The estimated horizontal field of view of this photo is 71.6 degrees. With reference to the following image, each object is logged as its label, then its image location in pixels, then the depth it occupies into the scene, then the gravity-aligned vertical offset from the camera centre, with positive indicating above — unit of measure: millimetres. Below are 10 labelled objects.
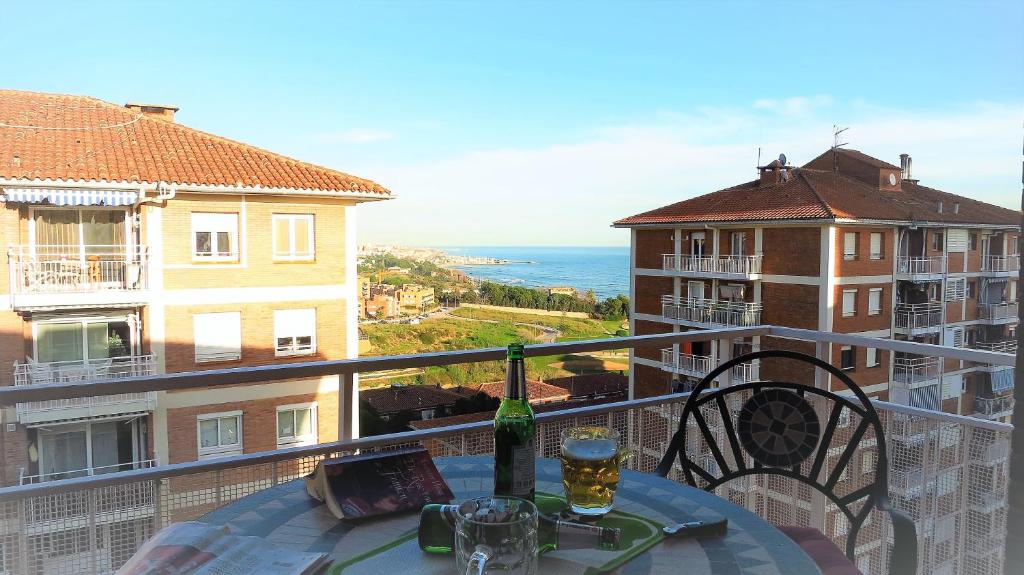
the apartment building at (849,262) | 13133 -175
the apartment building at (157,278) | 8570 -403
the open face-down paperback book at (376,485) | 847 -293
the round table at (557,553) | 718 -319
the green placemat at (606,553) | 704 -312
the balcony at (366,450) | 1340 -467
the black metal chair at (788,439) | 1244 -336
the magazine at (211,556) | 629 -284
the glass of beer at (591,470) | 820 -253
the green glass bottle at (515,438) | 791 -211
